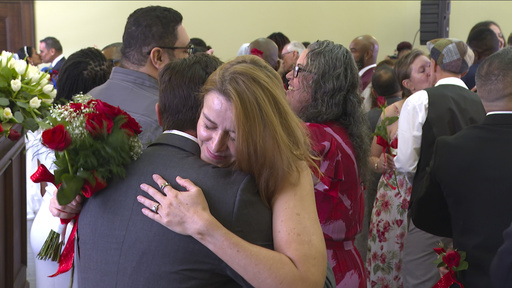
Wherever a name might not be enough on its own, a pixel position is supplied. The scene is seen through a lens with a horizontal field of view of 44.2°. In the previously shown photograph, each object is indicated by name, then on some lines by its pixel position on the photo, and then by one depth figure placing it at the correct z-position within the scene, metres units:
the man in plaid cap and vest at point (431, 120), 3.21
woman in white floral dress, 3.81
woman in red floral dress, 2.38
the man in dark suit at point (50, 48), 8.03
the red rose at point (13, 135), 2.30
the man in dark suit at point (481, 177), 2.20
